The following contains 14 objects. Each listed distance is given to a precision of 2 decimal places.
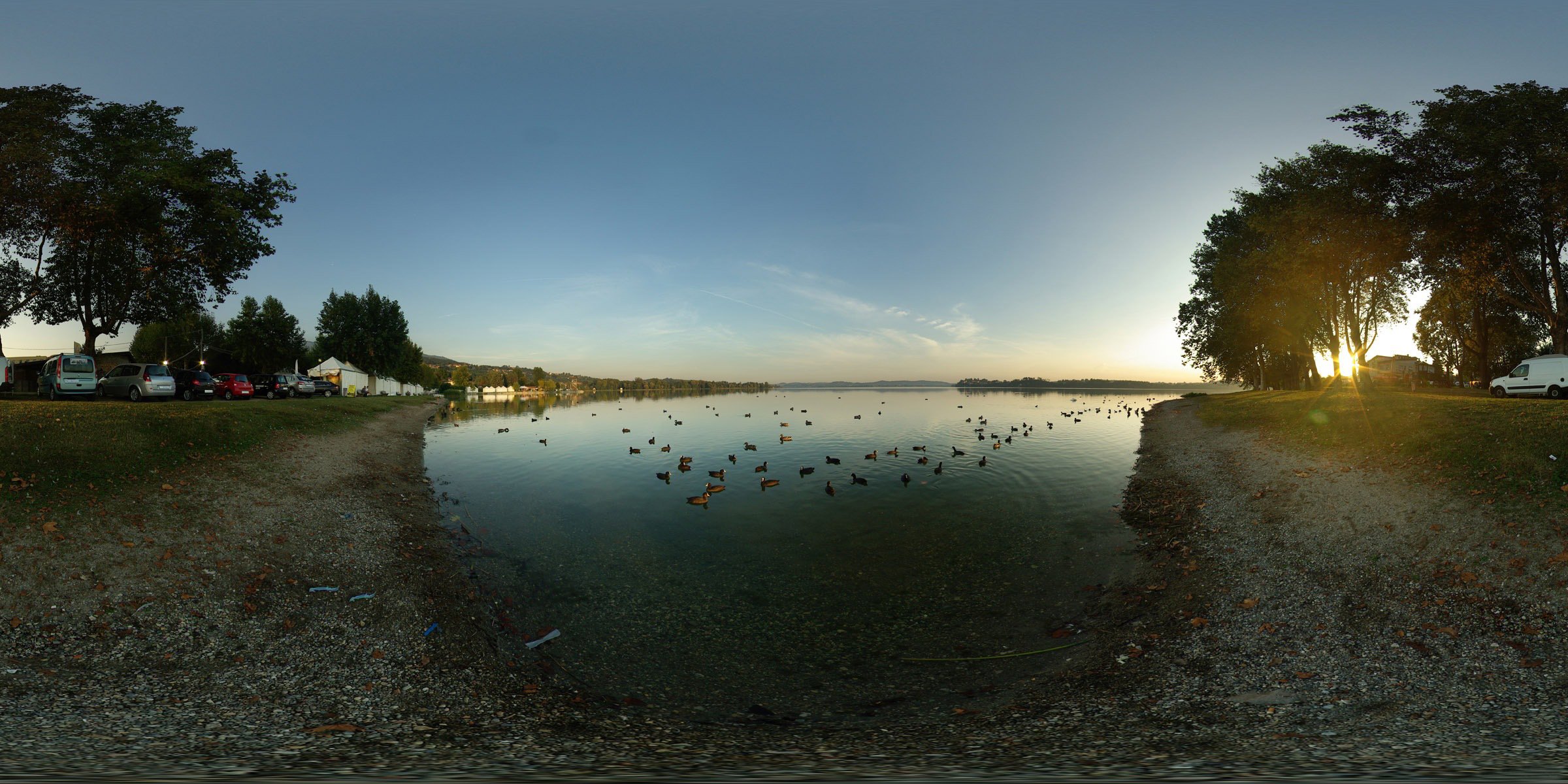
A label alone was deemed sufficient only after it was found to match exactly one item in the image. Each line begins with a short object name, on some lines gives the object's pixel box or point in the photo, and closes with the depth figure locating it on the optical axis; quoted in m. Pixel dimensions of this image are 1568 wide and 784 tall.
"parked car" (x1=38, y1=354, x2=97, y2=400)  34.00
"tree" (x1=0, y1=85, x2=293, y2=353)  32.84
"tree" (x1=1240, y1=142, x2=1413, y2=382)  34.22
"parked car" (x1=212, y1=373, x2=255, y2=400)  41.44
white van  30.45
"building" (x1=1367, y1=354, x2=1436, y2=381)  86.34
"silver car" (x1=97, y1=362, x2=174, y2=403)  34.69
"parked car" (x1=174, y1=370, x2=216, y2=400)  38.00
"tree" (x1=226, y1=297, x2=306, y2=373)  90.31
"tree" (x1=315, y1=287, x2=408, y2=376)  94.56
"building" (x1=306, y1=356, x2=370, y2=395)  79.38
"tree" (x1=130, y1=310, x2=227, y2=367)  93.25
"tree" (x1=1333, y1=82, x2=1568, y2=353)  29.41
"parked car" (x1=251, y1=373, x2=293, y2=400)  50.53
